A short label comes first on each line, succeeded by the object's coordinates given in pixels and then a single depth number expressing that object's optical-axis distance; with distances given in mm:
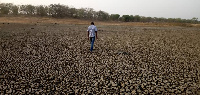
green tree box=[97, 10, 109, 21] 72012
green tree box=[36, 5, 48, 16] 58469
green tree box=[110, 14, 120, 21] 75125
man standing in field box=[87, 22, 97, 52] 11227
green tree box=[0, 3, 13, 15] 49781
